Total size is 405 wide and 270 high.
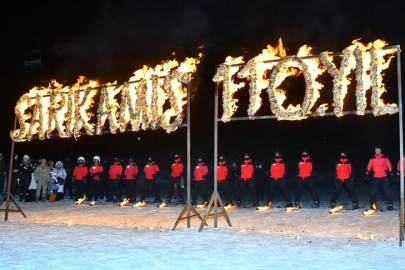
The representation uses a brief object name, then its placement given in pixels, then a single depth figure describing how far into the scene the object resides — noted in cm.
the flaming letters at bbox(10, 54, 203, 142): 905
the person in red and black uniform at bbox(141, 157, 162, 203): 1503
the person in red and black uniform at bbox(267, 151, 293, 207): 1321
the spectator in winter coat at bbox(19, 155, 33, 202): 1580
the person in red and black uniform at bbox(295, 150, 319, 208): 1299
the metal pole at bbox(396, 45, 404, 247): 656
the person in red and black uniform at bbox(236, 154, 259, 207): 1392
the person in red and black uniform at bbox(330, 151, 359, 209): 1226
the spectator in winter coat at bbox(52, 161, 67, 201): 1656
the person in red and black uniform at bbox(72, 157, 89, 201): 1634
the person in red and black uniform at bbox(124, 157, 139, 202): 1557
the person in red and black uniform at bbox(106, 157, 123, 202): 1575
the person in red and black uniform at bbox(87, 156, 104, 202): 1585
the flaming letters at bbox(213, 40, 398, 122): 707
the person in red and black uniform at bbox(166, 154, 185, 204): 1470
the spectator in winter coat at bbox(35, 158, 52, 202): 1565
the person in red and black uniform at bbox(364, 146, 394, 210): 1170
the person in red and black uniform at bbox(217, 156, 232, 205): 1424
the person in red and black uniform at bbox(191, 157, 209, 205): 1435
